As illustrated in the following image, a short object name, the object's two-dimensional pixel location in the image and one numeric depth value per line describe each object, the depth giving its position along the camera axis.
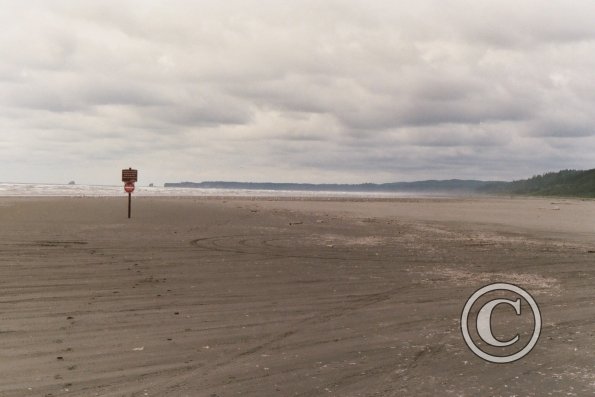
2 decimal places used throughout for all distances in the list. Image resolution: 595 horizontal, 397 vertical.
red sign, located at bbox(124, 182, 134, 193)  26.37
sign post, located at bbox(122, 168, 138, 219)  26.61
